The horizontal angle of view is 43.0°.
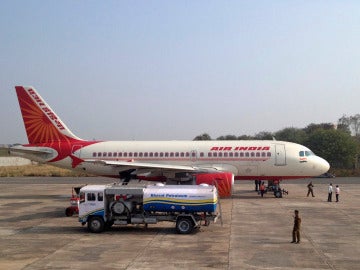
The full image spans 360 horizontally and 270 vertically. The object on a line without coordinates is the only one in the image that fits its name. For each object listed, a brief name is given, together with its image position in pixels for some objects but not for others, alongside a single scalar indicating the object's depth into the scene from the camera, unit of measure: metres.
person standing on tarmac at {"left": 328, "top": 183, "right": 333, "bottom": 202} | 34.84
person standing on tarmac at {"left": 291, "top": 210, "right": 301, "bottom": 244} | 19.44
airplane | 37.56
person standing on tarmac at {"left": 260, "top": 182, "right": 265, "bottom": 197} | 38.97
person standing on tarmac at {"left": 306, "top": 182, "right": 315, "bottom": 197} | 38.35
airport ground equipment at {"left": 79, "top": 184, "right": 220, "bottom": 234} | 21.58
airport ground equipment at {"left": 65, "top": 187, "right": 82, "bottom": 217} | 27.67
